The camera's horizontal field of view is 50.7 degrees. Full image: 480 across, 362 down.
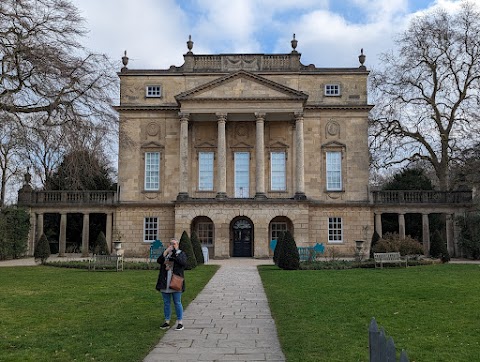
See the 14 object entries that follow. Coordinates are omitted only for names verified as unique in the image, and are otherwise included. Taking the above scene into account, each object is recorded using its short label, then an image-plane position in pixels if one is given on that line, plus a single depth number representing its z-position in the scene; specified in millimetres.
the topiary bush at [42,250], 27688
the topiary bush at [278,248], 25922
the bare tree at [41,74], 13742
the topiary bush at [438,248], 28109
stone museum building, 35969
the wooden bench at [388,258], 24650
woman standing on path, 9945
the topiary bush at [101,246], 28203
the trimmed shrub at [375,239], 28161
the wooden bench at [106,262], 24188
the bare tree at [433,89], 37969
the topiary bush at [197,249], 27350
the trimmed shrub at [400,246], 26906
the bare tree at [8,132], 13383
